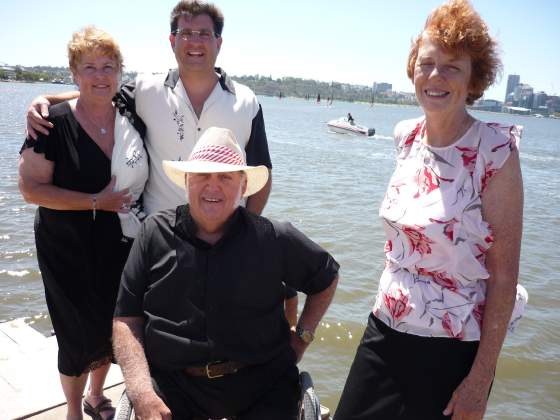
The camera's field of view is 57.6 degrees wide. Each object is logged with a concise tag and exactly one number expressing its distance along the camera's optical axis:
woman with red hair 2.01
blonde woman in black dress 2.71
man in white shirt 2.85
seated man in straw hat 2.26
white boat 37.84
